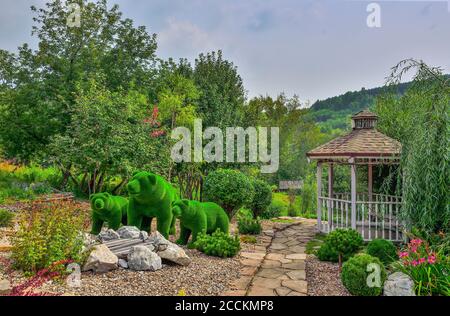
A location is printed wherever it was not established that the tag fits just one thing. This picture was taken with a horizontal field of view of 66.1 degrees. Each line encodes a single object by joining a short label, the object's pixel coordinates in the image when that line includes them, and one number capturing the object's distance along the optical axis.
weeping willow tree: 5.20
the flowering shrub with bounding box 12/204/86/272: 4.20
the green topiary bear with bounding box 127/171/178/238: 5.80
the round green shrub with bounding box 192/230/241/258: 5.91
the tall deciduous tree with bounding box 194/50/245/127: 12.53
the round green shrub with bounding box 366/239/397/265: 5.25
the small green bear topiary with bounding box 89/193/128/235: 6.11
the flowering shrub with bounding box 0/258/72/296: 3.54
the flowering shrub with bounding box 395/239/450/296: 4.06
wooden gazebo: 7.62
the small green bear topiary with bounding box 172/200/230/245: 6.15
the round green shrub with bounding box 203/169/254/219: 9.03
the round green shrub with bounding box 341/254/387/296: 4.16
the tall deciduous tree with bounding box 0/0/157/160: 12.22
